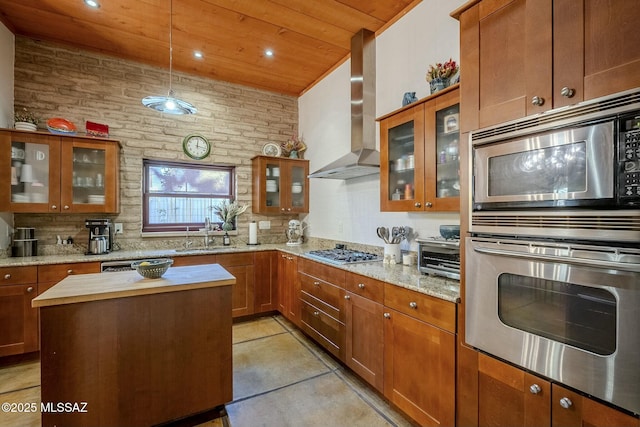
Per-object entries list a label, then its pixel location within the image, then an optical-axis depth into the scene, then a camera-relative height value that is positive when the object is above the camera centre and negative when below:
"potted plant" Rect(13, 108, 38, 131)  2.95 +0.99
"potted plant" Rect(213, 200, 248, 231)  4.04 +0.01
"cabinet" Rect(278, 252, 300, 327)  3.32 -0.92
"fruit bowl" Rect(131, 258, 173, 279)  1.93 -0.38
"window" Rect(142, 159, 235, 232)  3.82 +0.27
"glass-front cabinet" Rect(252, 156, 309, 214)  4.17 +0.41
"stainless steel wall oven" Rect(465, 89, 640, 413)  1.01 -0.14
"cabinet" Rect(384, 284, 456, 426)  1.59 -0.87
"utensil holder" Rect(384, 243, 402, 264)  2.54 -0.34
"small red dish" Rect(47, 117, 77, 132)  3.07 +0.94
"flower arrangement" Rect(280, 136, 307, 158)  4.44 +1.01
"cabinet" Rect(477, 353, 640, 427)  1.08 -0.79
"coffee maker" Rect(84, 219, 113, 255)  3.19 -0.27
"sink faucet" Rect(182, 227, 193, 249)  3.84 -0.40
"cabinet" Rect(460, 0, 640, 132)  1.04 +0.66
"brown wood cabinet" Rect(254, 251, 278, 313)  3.75 -0.90
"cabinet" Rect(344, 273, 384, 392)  2.08 -0.88
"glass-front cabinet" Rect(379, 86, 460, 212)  2.04 +0.45
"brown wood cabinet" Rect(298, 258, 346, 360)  2.52 -0.88
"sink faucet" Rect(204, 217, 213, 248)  3.89 -0.29
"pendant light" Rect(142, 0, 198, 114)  2.21 +0.86
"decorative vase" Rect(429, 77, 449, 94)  2.14 +0.97
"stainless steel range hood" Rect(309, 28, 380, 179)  3.04 +1.25
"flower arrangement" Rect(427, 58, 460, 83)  2.13 +1.06
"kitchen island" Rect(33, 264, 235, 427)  1.57 -0.81
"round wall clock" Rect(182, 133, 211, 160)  3.91 +0.91
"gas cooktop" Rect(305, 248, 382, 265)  2.66 -0.43
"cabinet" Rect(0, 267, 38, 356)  2.62 -0.92
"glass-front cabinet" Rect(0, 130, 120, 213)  2.91 +0.42
